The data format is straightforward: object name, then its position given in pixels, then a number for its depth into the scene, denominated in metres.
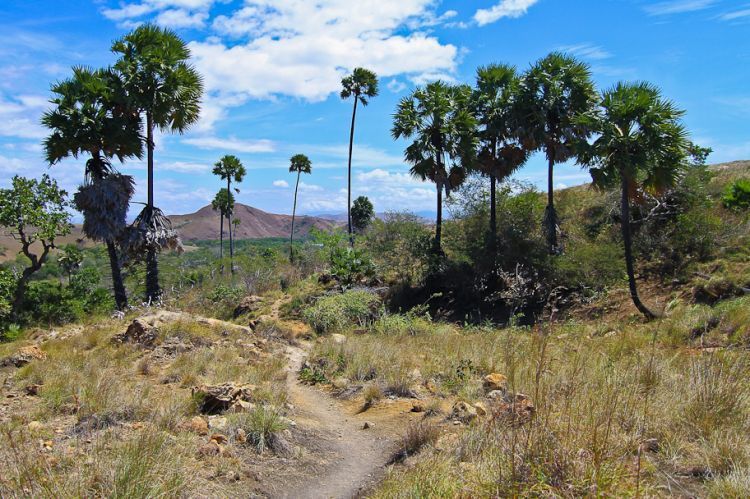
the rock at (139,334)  10.59
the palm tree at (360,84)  34.97
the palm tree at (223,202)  53.95
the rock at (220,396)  6.16
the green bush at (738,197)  22.06
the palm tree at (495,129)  23.19
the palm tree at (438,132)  24.00
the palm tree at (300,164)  50.47
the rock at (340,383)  8.40
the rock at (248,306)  23.25
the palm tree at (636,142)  15.74
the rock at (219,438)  4.97
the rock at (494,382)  6.80
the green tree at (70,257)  32.56
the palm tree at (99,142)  16.50
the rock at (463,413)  5.68
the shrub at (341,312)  16.52
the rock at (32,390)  6.91
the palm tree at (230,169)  47.94
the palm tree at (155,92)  16.95
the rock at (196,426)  5.17
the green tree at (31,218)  17.77
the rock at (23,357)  8.92
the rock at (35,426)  4.89
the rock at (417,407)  6.57
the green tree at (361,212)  55.38
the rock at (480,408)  5.64
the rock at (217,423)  5.36
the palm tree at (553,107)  21.19
